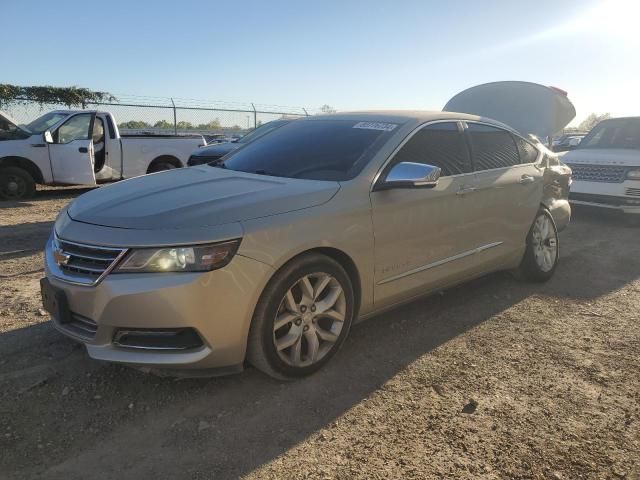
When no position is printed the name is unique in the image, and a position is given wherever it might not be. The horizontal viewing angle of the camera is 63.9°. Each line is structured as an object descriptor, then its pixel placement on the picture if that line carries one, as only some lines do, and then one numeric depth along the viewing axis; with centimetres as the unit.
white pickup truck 968
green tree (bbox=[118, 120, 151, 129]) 1806
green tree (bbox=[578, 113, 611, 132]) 6344
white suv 815
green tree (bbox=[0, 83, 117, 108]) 1631
